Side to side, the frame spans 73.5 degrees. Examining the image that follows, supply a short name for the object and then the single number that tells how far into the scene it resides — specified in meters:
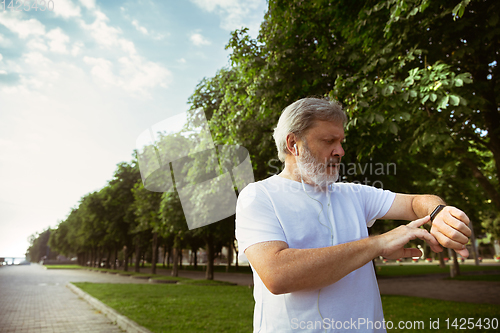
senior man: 1.28
